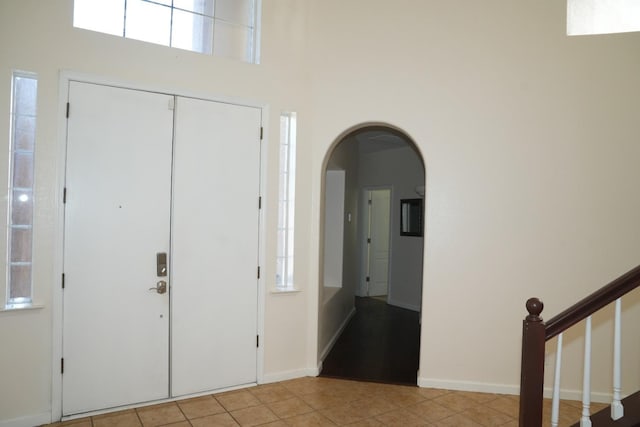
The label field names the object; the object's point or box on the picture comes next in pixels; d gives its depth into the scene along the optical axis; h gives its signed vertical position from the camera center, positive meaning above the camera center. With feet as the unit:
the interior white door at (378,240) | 27.53 -1.73
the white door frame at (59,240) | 9.64 -0.82
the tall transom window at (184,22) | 10.41 +5.21
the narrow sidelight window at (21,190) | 9.36 +0.36
